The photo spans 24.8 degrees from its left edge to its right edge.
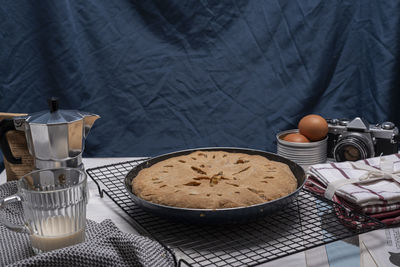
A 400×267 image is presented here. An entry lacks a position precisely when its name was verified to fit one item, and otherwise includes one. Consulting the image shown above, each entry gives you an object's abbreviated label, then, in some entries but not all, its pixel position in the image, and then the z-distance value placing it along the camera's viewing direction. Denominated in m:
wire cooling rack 1.40
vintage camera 1.74
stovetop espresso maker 1.58
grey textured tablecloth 1.33
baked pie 1.45
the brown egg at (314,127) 1.79
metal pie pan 1.42
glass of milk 1.39
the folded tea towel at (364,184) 1.50
